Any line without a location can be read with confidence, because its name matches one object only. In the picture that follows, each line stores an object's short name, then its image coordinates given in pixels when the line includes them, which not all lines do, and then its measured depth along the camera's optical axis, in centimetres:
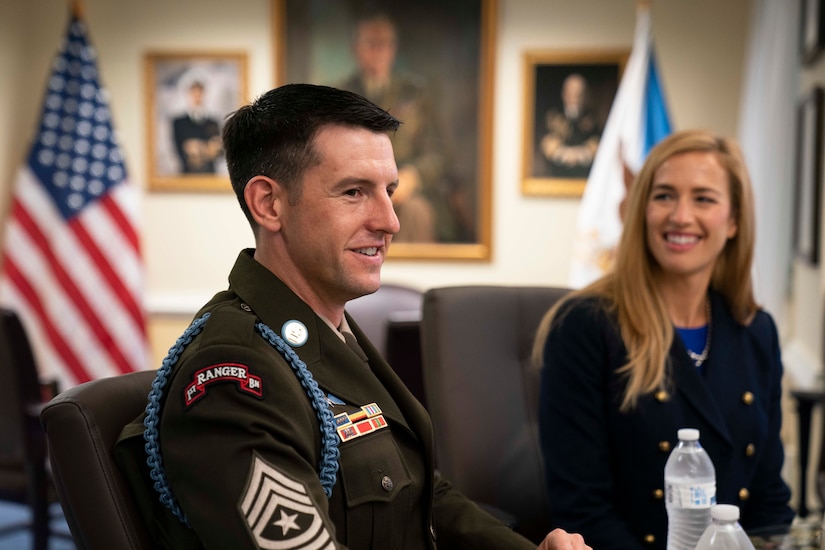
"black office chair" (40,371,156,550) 122
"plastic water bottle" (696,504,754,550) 139
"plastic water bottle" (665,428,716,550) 172
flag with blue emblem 454
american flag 502
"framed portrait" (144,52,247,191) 545
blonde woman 206
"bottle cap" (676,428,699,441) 174
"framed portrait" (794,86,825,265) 367
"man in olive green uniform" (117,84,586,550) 110
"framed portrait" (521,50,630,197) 518
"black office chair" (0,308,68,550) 341
